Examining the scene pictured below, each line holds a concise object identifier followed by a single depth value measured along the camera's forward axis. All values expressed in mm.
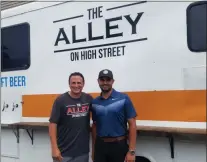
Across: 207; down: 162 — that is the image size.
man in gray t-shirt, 4039
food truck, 3791
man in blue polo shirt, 3908
